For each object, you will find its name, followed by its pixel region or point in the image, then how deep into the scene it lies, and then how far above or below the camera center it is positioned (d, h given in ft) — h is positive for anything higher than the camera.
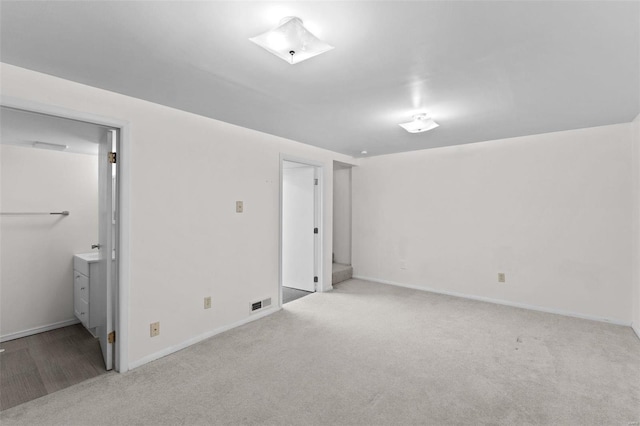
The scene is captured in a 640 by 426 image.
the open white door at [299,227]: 15.98 -0.80
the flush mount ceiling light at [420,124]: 10.01 +2.92
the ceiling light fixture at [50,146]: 10.80 +2.41
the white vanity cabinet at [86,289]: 10.38 -2.74
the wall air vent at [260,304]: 11.86 -3.64
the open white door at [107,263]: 8.29 -1.40
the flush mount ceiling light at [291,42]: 4.96 +2.88
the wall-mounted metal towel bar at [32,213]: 10.84 -0.03
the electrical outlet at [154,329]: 8.77 -3.35
